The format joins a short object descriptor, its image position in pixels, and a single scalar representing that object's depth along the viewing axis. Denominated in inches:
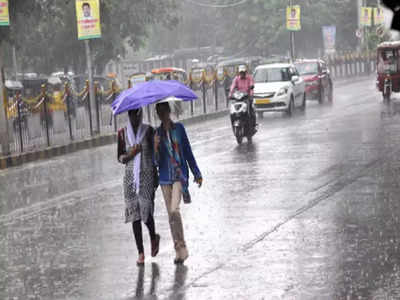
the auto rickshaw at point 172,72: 1715.9
